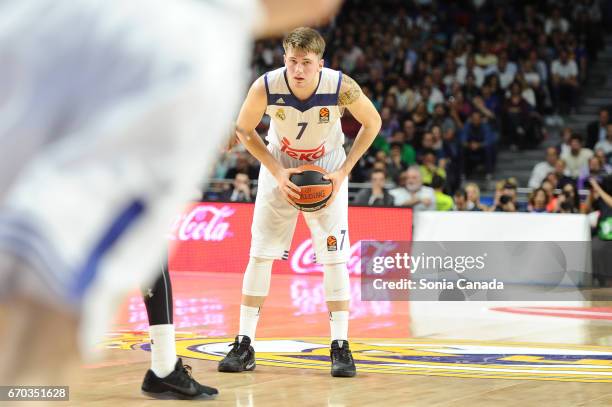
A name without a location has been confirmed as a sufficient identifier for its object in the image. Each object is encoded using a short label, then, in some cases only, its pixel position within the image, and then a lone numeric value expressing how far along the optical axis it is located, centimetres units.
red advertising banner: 2385
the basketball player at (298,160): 1145
